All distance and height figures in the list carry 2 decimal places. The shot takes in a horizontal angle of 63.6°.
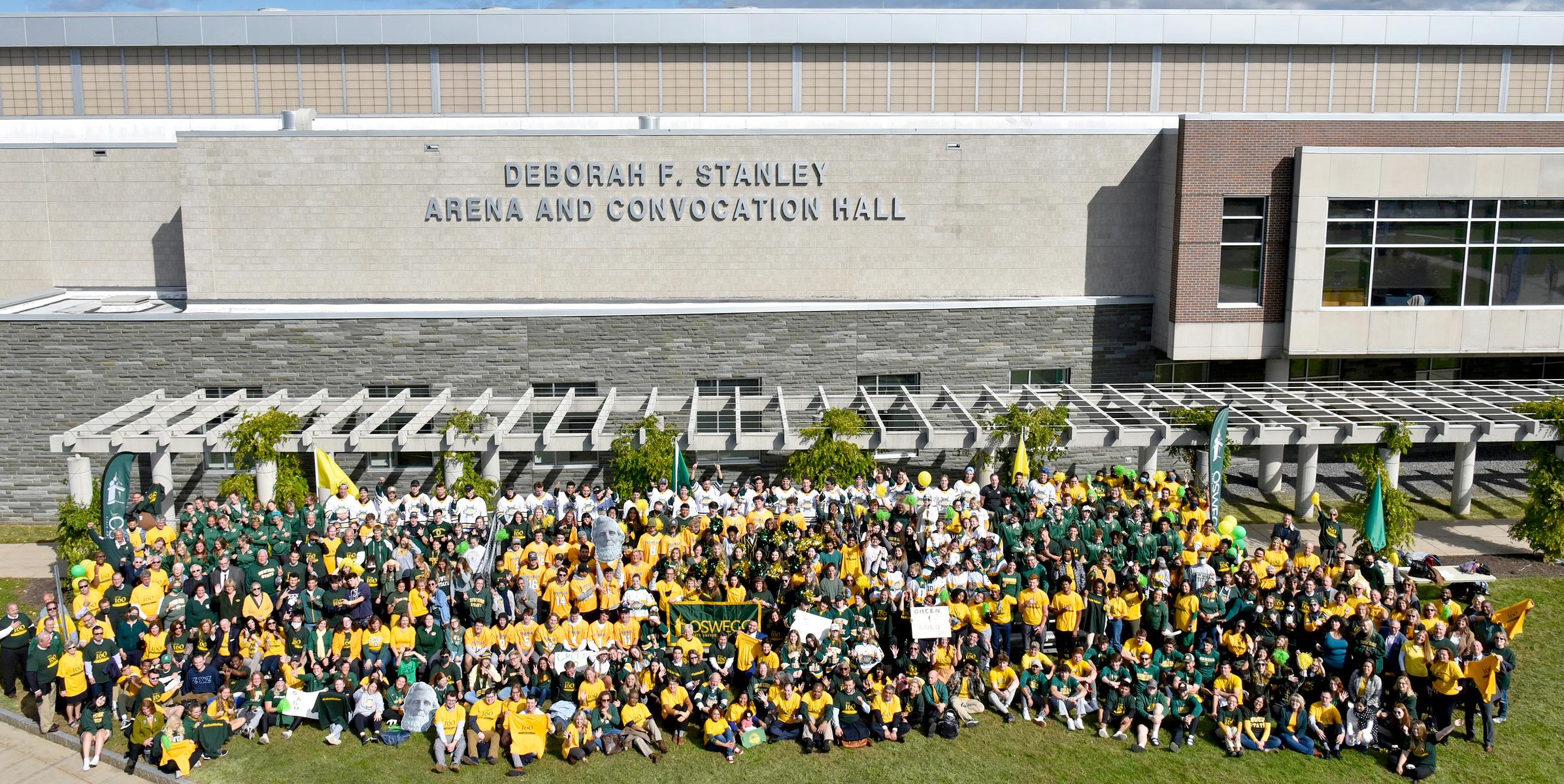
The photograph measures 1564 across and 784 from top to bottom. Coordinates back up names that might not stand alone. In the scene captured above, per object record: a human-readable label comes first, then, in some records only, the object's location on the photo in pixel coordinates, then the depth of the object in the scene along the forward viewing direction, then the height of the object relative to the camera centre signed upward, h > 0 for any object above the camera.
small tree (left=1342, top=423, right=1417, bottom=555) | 21.91 -4.20
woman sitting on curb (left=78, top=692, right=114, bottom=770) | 15.36 -6.02
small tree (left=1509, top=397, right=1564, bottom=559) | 21.95 -4.44
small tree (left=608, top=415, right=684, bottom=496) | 23.41 -3.99
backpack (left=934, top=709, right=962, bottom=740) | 16.11 -6.08
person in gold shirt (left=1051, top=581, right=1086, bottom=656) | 17.25 -4.96
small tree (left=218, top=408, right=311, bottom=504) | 23.00 -3.84
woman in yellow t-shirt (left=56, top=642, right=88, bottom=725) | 16.06 -5.55
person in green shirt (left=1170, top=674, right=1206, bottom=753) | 15.97 -5.84
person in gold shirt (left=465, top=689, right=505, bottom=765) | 15.58 -5.94
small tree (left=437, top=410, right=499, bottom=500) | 23.48 -4.11
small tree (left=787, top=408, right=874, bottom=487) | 23.23 -3.82
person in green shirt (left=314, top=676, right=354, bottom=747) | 15.94 -5.91
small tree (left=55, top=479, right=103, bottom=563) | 21.05 -4.93
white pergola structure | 23.28 -3.35
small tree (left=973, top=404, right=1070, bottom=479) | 23.45 -3.33
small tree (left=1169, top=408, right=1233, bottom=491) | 23.66 -3.18
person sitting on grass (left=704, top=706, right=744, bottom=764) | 15.69 -6.07
